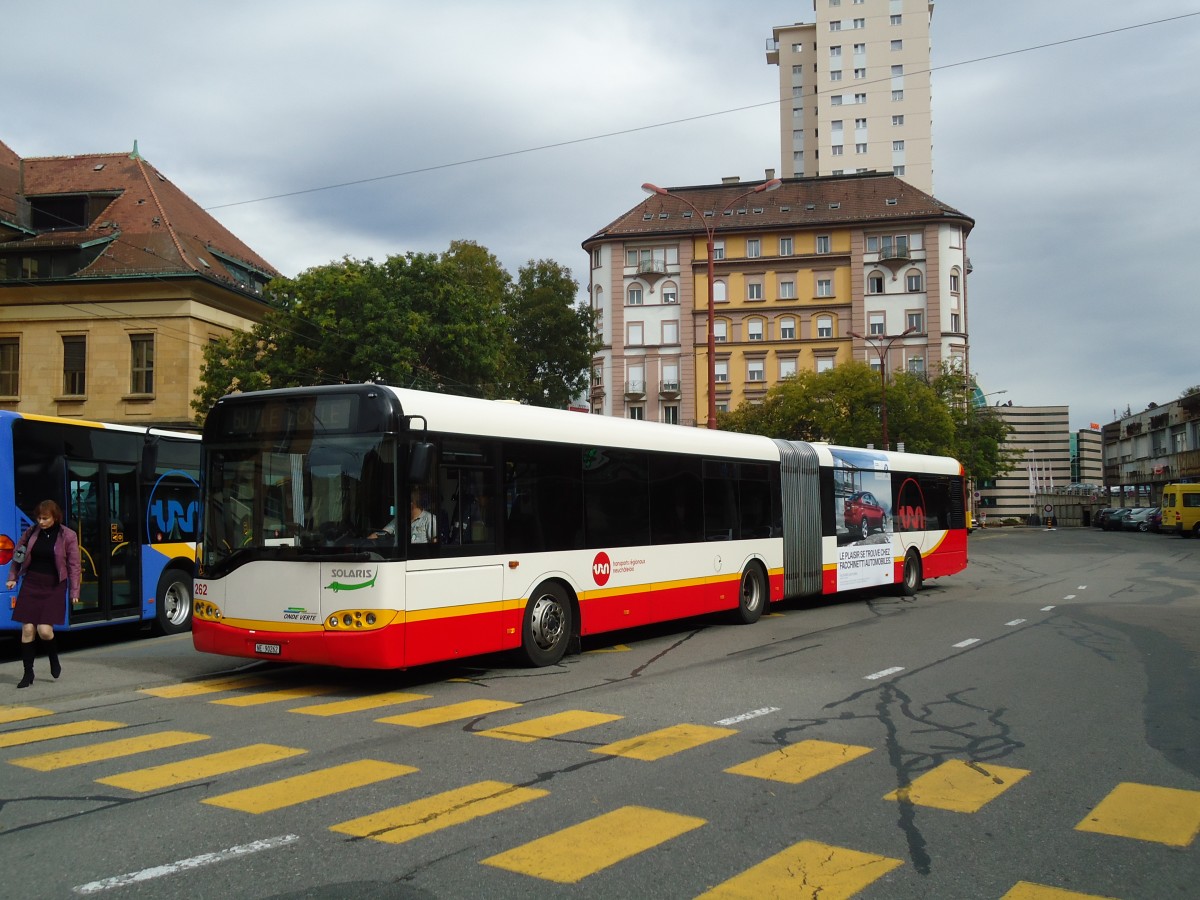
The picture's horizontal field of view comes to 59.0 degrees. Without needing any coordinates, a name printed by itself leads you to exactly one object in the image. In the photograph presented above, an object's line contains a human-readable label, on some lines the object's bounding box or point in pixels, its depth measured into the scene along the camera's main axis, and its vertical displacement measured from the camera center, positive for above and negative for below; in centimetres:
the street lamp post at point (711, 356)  2604 +351
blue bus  1234 -2
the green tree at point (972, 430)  6394 +378
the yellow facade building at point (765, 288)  7594 +1494
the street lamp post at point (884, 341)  7157 +1045
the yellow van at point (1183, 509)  6309 -143
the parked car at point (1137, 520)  7694 -253
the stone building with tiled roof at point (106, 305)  4081 +773
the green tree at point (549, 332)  5250 +816
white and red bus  939 -32
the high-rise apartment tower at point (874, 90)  9250 +3530
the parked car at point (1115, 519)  8088 -256
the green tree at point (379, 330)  3347 +542
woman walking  1002 -69
